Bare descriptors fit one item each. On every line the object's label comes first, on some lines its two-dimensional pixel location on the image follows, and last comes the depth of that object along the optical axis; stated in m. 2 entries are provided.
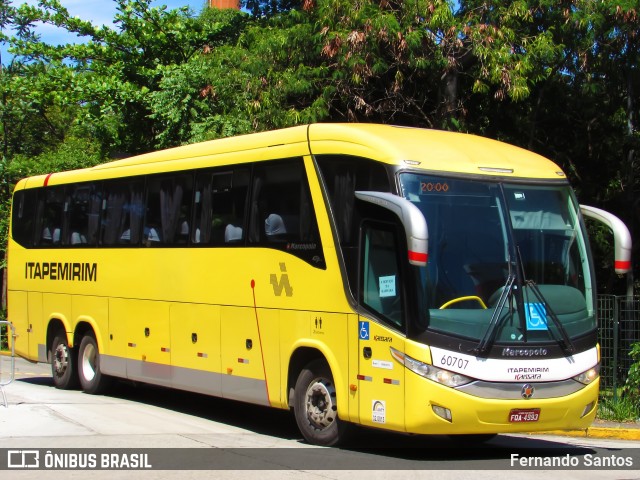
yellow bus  9.27
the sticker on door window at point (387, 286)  9.61
